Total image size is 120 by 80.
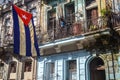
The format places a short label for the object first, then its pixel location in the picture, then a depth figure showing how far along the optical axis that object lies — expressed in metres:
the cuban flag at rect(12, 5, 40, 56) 6.64
